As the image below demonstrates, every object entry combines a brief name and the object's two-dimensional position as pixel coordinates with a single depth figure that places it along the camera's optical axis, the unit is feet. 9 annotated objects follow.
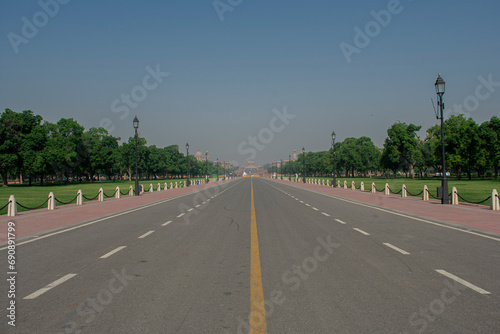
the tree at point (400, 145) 306.55
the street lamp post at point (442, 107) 69.92
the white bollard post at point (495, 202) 57.57
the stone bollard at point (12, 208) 57.52
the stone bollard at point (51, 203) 67.41
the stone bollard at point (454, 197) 69.20
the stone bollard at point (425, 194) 81.52
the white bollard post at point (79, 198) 78.82
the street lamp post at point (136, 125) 111.75
